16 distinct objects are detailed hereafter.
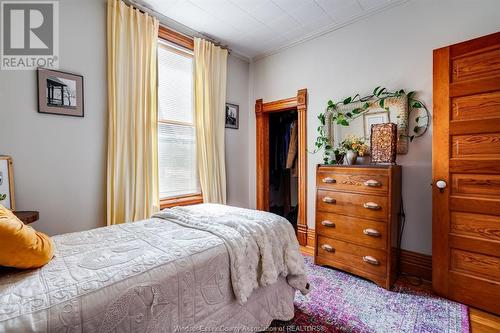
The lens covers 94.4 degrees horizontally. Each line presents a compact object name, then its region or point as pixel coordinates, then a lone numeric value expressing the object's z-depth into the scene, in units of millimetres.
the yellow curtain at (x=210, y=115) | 2986
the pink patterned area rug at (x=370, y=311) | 1592
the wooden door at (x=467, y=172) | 1714
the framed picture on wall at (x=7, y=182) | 1685
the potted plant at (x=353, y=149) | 2459
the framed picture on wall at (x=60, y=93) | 1898
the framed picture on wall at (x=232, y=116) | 3414
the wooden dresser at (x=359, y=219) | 2074
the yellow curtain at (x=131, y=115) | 2236
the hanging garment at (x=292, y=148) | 3611
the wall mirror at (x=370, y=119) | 2312
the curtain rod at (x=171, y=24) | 2389
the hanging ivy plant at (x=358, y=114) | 2258
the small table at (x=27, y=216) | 1546
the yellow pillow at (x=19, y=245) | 882
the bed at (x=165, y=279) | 792
